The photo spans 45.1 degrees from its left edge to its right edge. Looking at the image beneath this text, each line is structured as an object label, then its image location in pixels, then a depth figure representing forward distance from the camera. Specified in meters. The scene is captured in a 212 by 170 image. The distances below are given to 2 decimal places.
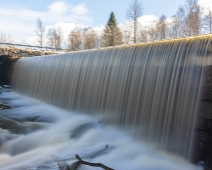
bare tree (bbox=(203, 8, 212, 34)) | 27.69
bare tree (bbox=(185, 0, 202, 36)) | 26.89
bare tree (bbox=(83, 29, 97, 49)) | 41.03
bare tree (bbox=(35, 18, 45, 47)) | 43.94
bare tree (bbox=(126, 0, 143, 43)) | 32.31
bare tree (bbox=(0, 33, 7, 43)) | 49.44
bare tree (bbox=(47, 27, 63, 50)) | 45.66
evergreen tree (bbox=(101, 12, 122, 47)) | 32.62
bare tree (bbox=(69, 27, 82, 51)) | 40.88
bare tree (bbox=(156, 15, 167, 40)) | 32.80
